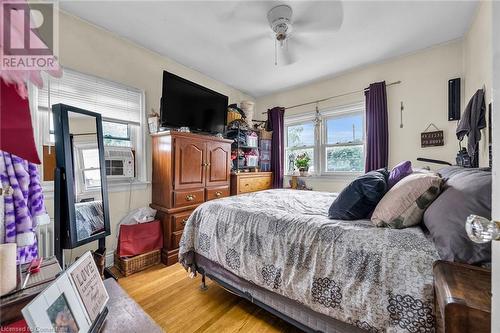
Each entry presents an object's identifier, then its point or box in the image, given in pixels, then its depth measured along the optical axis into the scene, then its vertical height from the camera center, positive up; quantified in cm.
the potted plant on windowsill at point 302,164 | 363 +1
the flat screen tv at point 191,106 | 244 +82
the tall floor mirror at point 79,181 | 133 -10
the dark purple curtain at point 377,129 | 288 +50
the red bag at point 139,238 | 219 -81
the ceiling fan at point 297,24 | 185 +144
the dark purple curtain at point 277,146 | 400 +38
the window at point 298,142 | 382 +45
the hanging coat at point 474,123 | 170 +35
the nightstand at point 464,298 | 53 -39
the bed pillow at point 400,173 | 145 -7
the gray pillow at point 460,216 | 78 -24
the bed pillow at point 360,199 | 128 -22
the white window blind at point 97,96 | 198 +78
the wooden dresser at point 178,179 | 242 -16
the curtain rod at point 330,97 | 287 +114
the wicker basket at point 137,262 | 212 -105
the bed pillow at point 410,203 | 110 -22
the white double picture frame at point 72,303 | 42 -33
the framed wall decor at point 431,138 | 253 +32
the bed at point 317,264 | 89 -57
